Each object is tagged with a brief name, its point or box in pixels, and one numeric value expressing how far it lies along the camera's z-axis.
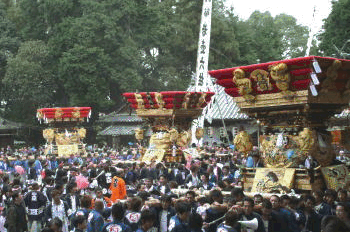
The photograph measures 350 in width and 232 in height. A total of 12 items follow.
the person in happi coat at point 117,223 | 6.86
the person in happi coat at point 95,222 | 7.74
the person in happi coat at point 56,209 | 9.29
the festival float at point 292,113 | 10.41
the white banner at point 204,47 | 26.14
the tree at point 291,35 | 53.21
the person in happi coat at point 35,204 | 10.33
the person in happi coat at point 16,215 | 10.01
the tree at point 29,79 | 37.47
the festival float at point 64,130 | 28.34
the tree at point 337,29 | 28.42
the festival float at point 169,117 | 18.72
